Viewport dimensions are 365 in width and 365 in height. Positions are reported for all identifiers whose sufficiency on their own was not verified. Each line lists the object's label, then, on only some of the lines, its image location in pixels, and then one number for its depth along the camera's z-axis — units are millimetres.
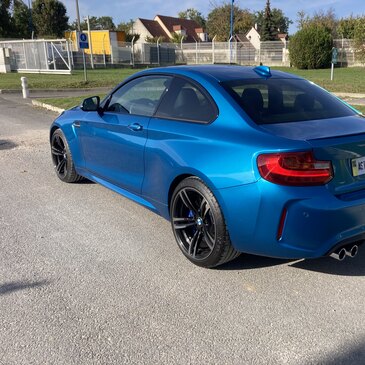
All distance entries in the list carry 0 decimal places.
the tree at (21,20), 54469
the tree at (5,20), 49069
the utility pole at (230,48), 41594
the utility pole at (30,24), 51416
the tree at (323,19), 53925
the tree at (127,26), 79938
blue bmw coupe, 2719
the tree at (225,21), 71938
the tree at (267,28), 70500
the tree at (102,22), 114625
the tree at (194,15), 111812
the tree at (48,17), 60031
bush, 32438
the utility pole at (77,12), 33022
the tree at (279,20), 98156
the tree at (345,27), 55425
